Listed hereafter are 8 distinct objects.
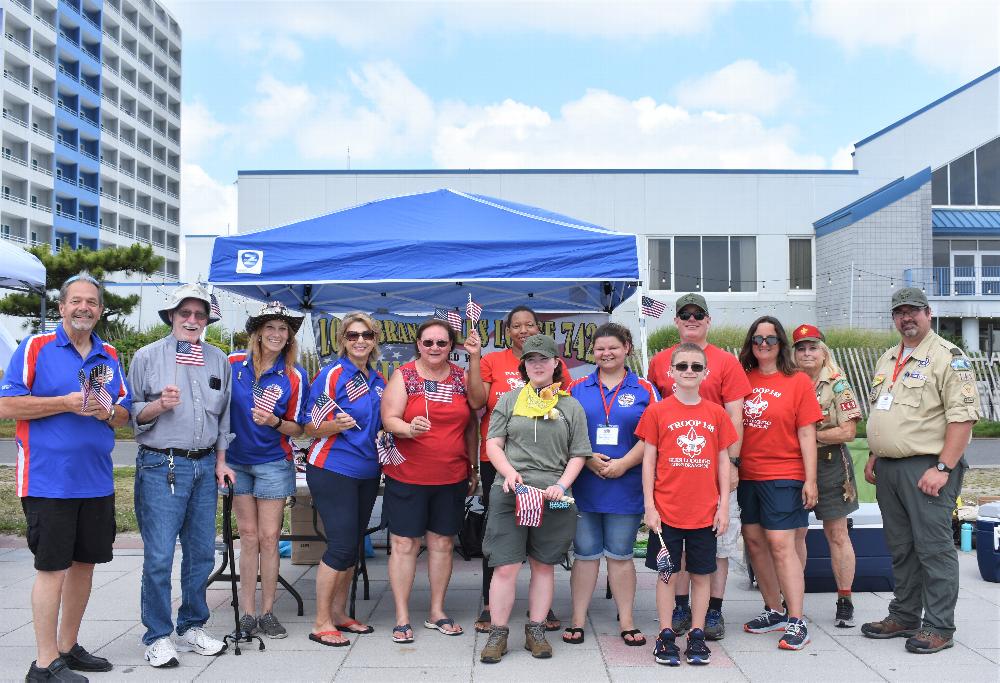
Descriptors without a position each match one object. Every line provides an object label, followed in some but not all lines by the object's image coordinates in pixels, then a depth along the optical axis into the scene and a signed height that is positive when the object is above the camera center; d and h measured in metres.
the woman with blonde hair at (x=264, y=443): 4.67 -0.50
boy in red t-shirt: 4.30 -0.66
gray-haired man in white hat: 4.21 -0.55
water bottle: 7.09 -1.59
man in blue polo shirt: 3.84 -0.45
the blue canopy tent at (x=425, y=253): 5.70 +0.76
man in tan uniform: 4.47 -0.59
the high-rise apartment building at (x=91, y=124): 46.84 +15.76
